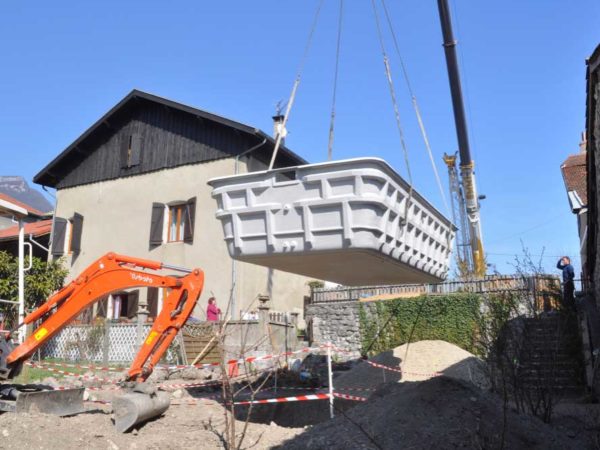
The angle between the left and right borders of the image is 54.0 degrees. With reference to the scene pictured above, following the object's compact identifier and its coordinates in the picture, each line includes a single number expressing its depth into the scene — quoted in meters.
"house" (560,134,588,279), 22.81
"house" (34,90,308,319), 18.16
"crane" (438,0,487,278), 12.76
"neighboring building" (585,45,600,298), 7.60
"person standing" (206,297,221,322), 15.26
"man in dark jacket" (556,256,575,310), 13.80
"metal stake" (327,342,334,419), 7.91
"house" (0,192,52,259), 22.50
